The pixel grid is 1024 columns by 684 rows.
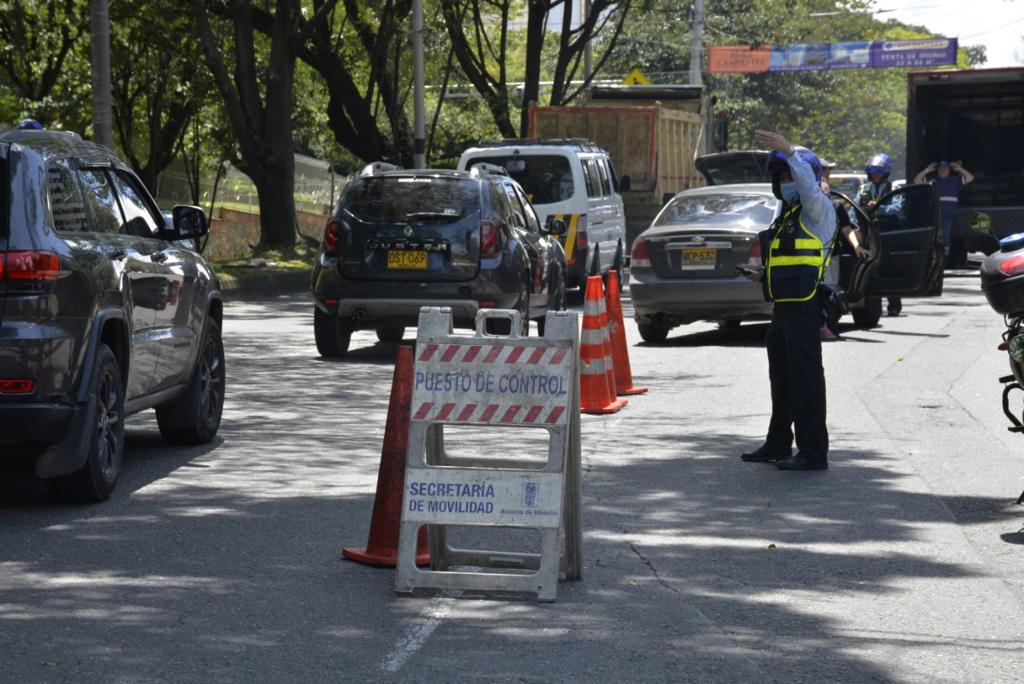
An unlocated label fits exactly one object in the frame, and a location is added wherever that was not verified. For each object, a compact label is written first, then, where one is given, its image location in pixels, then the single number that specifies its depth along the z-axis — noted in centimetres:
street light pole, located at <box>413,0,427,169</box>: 3469
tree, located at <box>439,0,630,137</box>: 3916
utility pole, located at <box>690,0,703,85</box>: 5072
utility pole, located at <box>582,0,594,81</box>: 4888
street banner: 6269
